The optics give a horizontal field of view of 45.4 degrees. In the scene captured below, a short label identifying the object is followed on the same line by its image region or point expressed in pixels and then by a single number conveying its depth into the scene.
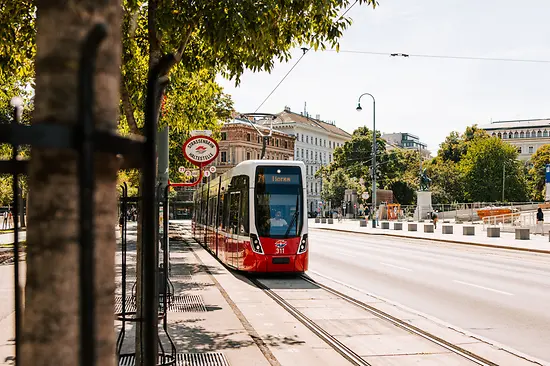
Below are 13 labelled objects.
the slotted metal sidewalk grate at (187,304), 10.84
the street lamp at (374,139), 55.92
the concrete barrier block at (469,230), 40.41
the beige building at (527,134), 153.62
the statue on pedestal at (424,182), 72.50
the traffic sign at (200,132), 14.51
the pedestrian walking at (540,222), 40.86
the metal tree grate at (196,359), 6.98
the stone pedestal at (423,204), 70.88
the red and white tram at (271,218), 16.39
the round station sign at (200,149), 13.48
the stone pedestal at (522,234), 34.62
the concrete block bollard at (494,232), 37.30
